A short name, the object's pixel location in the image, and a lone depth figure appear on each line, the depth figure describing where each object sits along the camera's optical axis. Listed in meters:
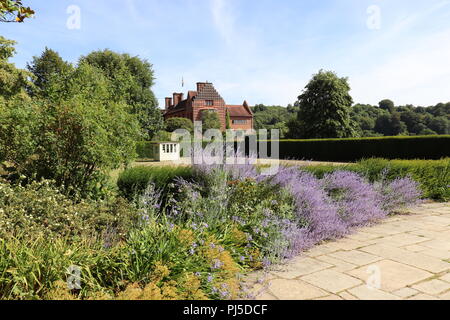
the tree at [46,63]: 31.95
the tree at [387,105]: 69.62
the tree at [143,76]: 31.03
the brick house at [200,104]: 51.41
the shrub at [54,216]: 3.51
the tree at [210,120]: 44.42
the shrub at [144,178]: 5.15
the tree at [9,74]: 19.53
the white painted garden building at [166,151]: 23.55
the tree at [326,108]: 32.44
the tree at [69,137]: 5.04
